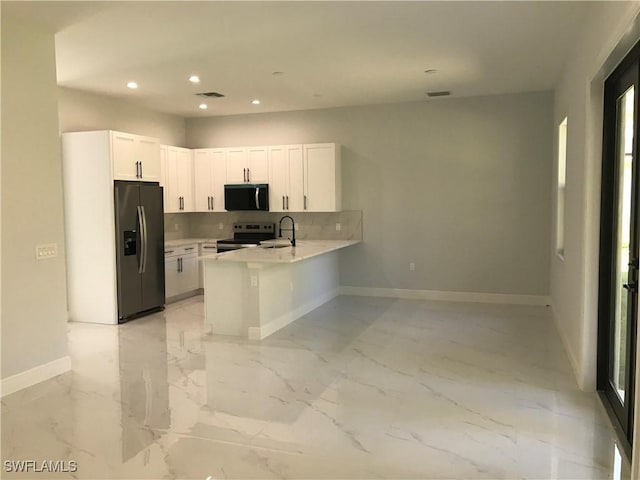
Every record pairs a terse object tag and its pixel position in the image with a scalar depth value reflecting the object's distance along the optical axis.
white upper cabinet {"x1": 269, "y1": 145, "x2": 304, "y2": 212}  7.75
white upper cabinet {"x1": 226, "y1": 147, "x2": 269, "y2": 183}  7.95
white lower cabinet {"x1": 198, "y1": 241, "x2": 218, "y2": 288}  7.99
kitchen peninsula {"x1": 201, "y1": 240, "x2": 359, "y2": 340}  5.46
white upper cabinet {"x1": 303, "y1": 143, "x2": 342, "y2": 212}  7.58
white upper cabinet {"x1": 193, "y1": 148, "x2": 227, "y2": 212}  8.20
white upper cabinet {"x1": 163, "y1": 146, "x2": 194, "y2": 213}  7.74
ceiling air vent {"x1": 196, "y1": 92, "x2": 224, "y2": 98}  6.74
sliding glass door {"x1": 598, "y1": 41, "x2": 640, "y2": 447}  3.05
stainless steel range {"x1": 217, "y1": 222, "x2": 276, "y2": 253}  7.85
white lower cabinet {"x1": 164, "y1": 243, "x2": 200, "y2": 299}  7.21
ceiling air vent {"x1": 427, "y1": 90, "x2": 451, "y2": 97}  6.87
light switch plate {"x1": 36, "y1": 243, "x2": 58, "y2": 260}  4.23
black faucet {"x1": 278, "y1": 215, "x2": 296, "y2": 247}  7.87
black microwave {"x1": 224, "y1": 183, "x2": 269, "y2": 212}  7.88
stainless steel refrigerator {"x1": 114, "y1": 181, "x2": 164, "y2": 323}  6.18
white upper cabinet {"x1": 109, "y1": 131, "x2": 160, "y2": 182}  6.12
